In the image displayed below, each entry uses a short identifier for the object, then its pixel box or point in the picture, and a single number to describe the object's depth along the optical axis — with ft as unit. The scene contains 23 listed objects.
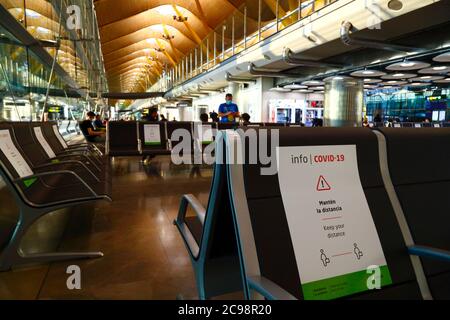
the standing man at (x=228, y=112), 26.76
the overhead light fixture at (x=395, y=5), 21.78
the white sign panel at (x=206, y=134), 22.58
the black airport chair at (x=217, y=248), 3.38
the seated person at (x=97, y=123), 43.85
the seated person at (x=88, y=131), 27.04
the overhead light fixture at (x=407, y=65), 34.06
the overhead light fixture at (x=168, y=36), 112.06
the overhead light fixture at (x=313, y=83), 48.01
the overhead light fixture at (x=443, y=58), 29.38
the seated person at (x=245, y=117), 32.57
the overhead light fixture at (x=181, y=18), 88.08
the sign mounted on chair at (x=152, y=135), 21.22
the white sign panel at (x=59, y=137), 17.45
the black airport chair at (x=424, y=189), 3.72
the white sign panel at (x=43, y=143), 12.76
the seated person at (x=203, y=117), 32.14
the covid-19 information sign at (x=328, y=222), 3.20
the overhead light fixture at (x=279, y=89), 55.48
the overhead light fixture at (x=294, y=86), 52.11
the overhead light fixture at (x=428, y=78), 46.37
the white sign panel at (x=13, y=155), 8.13
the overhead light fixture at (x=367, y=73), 39.27
